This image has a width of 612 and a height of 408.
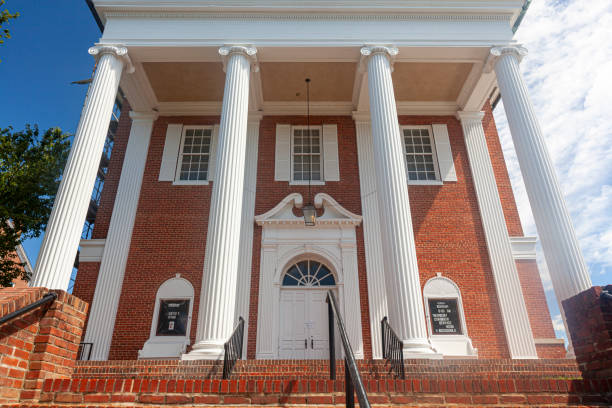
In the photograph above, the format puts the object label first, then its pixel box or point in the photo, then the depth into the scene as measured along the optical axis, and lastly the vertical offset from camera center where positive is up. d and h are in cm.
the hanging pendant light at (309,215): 1104 +434
